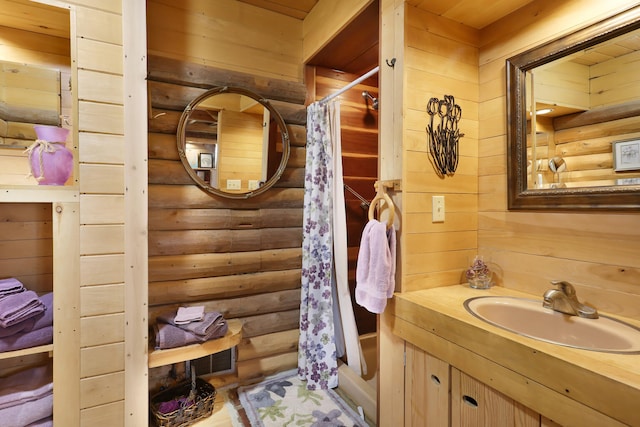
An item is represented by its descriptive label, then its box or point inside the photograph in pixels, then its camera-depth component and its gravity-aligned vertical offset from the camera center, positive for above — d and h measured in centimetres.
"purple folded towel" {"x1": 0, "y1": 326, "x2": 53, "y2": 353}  130 -53
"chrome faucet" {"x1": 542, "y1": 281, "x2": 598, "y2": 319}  117 -36
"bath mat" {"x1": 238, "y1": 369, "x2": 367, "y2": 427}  182 -122
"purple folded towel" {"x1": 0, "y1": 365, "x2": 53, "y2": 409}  136 -79
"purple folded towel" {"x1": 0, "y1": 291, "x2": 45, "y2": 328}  128 -40
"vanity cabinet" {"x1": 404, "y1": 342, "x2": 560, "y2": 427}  99 -68
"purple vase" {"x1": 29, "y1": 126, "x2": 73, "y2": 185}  138 +25
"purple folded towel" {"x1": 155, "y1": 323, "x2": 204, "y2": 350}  168 -68
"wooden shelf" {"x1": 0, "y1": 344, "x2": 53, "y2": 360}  129 -58
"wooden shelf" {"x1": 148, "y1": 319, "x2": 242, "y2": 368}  163 -76
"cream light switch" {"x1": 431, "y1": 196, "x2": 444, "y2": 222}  154 +0
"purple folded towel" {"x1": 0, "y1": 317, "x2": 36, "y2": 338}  129 -48
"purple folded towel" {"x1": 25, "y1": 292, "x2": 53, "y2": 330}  136 -45
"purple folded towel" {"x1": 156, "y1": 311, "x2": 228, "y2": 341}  177 -65
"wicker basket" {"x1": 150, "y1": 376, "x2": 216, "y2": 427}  175 -112
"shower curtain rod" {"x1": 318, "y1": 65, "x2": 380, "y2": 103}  193 +81
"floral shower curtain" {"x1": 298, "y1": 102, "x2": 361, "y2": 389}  220 -32
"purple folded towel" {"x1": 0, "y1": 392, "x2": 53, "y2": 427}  132 -86
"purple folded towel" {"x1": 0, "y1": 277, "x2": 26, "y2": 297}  137 -33
